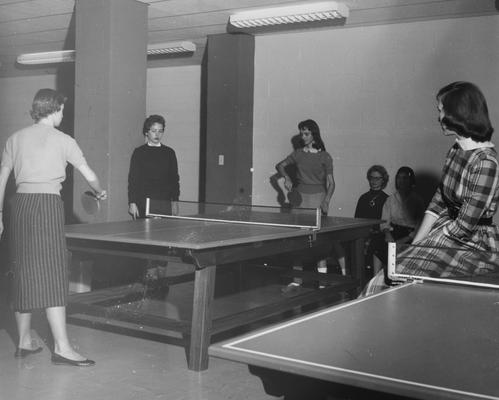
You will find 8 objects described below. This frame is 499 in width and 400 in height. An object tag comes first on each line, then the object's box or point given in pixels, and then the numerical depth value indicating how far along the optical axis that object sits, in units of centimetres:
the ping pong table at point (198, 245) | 364
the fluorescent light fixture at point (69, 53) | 818
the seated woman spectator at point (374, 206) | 646
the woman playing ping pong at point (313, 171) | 644
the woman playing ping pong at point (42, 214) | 368
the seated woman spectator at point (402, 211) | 632
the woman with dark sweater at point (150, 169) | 581
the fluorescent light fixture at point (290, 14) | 636
